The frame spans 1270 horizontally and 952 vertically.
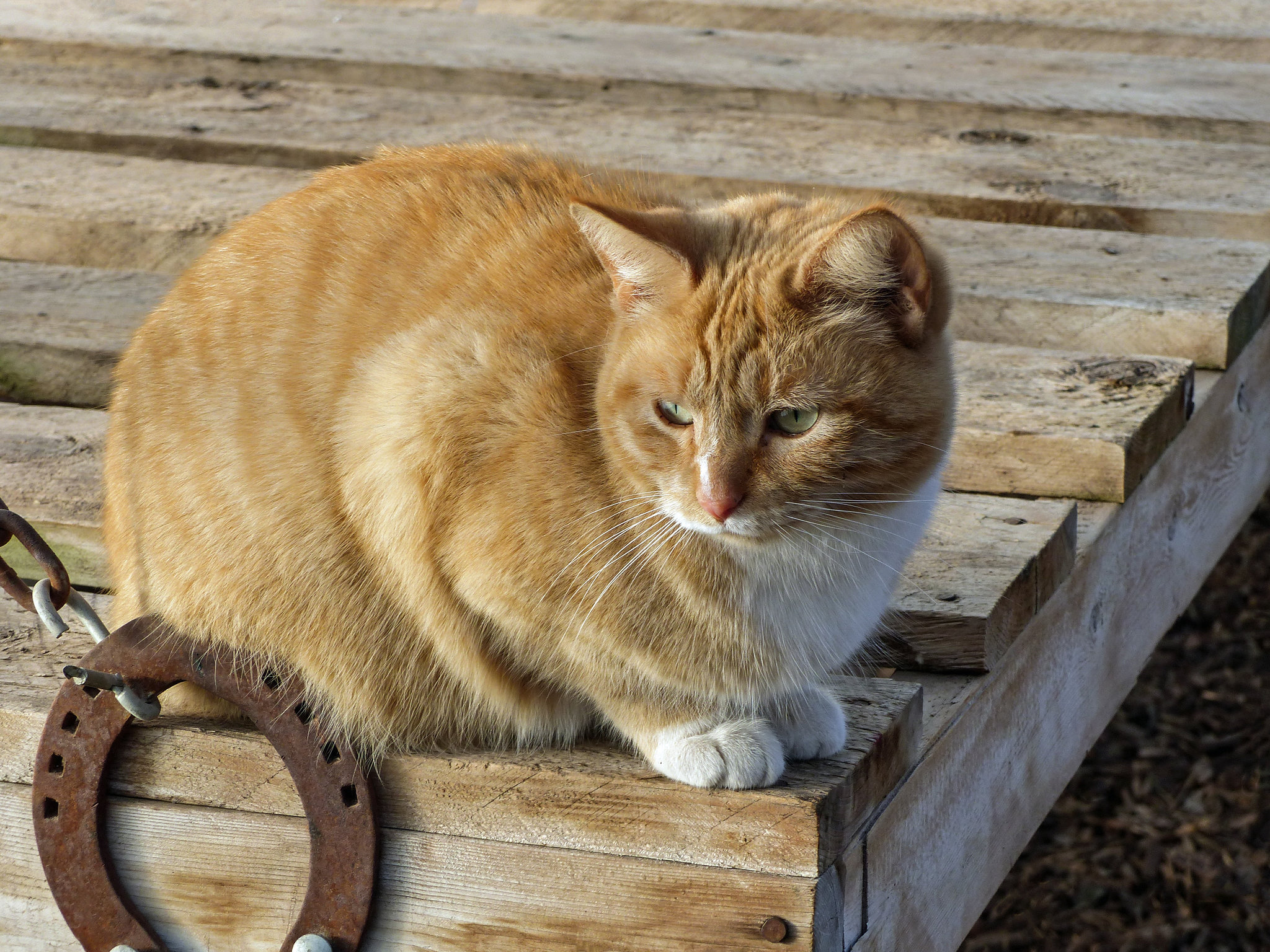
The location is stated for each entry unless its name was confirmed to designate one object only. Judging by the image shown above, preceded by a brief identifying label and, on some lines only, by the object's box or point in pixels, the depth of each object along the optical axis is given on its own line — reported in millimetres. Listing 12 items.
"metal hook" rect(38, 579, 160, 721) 2697
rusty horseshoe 2712
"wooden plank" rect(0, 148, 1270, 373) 3027
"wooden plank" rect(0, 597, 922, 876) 2678
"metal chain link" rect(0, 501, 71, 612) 2697
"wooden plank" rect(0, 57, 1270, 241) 3237
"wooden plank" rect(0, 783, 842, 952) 2685
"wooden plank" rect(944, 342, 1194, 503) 2900
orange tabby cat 2685
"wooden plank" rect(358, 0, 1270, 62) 4400
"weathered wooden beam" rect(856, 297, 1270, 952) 2761
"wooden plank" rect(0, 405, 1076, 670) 2787
